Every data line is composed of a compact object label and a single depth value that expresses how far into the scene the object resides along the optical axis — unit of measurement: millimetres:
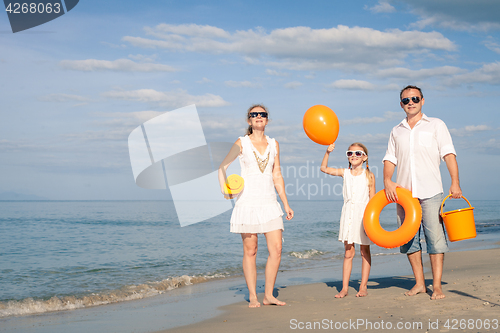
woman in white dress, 3801
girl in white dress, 4113
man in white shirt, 3600
